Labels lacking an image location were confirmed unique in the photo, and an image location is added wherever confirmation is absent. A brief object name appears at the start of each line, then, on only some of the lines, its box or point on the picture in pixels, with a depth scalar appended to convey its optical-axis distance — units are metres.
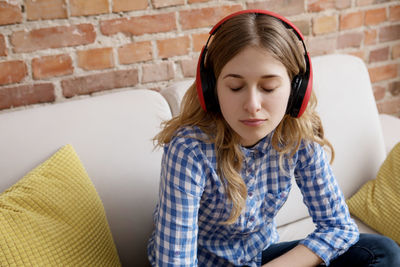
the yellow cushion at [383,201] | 1.36
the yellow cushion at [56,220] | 0.89
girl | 0.92
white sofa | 1.13
